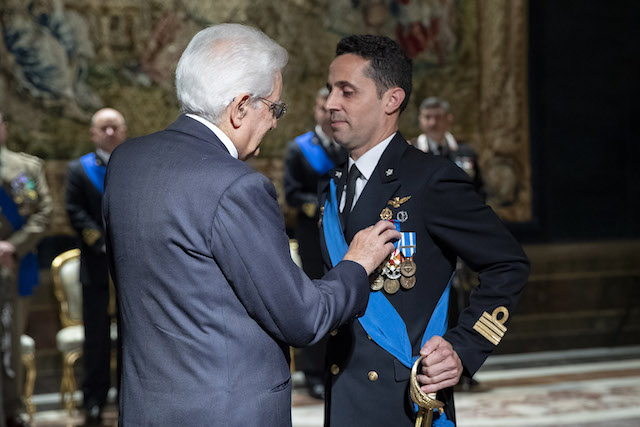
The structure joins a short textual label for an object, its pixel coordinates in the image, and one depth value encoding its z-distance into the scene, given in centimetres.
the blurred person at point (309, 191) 556
